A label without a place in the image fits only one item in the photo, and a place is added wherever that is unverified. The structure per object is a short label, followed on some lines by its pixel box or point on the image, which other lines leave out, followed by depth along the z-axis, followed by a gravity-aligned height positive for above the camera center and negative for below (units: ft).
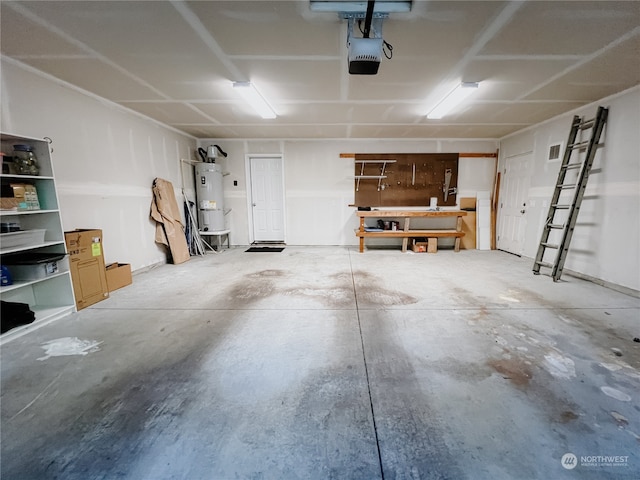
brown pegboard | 20.04 +1.29
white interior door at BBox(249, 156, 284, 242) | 20.79 -0.02
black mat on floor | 19.48 -3.73
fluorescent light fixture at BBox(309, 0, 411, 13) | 5.82 +4.12
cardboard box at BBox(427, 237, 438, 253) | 18.94 -3.45
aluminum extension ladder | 11.82 -0.01
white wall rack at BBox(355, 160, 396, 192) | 20.07 +1.82
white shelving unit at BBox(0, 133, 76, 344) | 8.04 -1.33
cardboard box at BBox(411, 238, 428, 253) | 19.06 -3.58
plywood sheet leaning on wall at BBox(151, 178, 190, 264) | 15.02 -1.25
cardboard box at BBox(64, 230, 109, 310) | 9.32 -2.40
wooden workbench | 18.45 -2.36
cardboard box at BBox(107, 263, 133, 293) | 11.25 -3.26
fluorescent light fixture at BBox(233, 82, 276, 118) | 10.17 +4.21
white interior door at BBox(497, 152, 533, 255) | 17.01 -0.59
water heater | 18.62 +0.24
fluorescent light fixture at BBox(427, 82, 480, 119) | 10.23 +4.11
